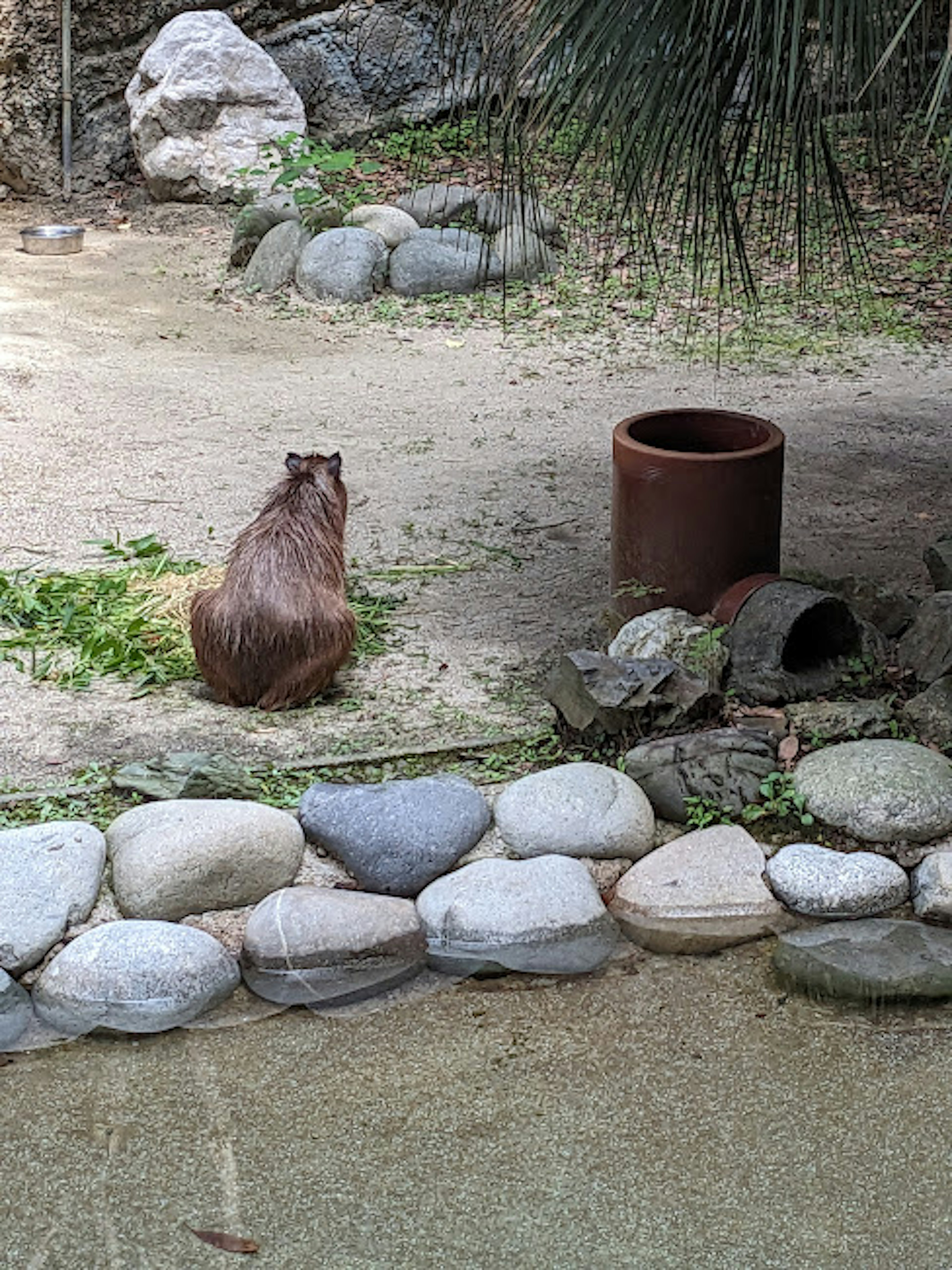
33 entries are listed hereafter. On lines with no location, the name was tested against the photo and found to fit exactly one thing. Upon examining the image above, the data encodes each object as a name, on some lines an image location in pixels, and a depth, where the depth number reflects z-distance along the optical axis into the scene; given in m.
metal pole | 10.61
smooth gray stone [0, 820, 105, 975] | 3.35
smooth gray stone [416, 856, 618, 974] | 3.46
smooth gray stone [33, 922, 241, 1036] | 3.25
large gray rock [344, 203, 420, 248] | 9.09
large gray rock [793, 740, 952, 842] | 3.68
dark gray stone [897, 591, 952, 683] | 4.09
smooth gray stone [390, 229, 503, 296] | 8.77
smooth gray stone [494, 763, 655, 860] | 3.67
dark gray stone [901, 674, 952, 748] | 3.93
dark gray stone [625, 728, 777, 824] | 3.79
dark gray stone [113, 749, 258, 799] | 3.72
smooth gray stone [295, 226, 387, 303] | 8.68
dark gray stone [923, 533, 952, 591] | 4.52
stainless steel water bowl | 9.70
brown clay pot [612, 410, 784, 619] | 4.33
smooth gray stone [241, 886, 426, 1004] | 3.37
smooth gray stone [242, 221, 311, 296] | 8.92
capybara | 4.20
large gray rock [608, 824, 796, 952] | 3.54
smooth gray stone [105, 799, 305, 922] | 3.44
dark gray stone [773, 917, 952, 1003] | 3.34
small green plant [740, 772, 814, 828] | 3.74
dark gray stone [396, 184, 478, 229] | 9.34
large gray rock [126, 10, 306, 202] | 10.13
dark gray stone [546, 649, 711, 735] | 3.94
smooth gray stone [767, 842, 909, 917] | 3.57
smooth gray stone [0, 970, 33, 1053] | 3.21
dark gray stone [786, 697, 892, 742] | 3.96
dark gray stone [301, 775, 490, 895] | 3.58
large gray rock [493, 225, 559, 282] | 8.95
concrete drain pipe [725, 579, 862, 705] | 4.12
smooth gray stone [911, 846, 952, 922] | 3.52
